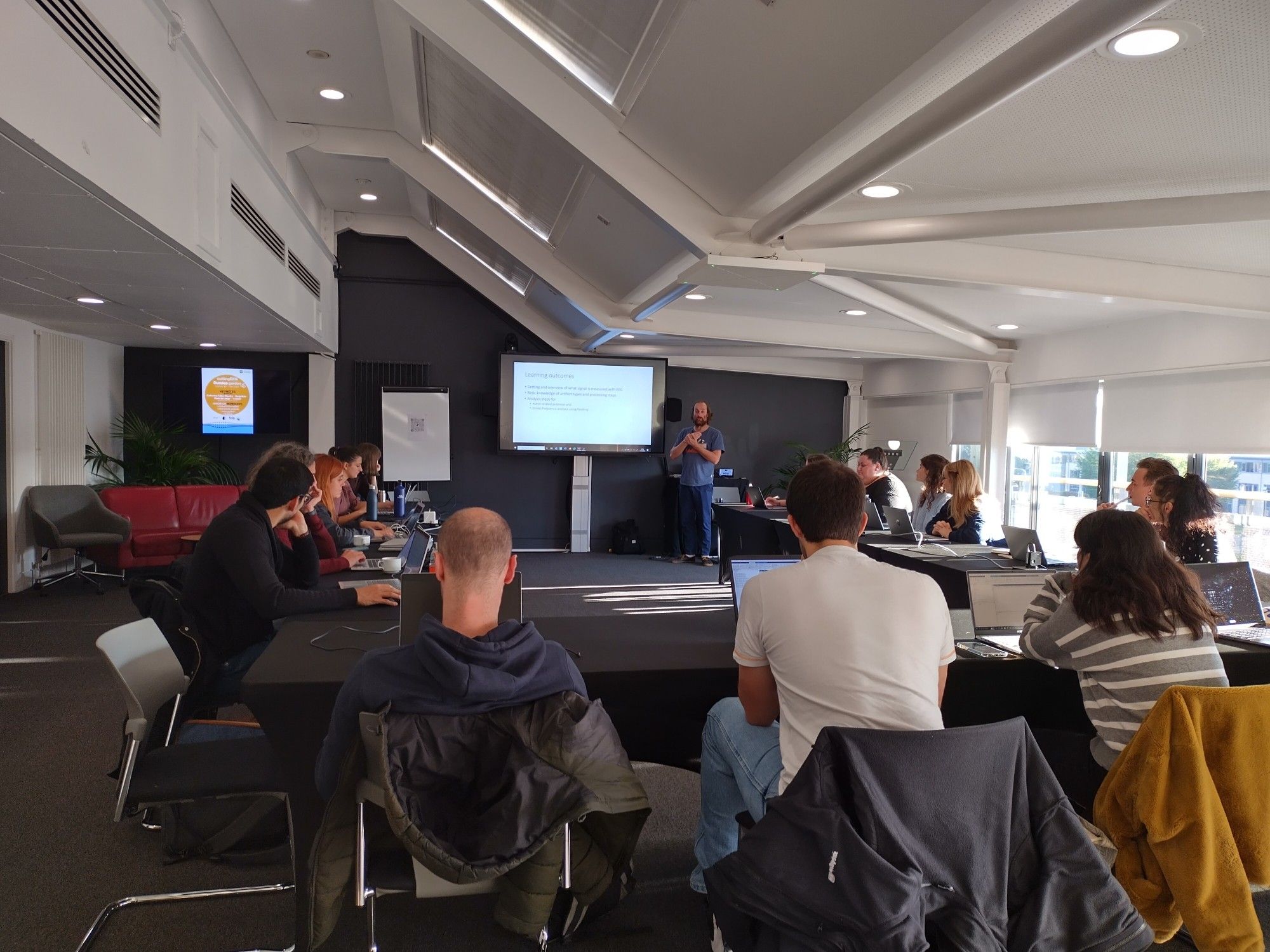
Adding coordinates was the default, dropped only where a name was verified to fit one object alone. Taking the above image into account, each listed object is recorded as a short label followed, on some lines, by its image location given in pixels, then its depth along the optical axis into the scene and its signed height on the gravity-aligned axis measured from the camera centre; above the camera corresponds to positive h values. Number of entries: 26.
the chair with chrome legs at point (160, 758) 2.17 -0.92
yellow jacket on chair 1.94 -0.83
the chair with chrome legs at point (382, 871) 1.69 -0.95
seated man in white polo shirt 1.80 -0.44
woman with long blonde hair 5.63 -0.35
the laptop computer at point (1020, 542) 4.37 -0.48
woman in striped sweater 2.18 -0.48
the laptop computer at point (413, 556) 3.84 -0.58
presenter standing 9.00 -0.37
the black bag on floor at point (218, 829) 2.56 -1.27
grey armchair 6.93 -0.84
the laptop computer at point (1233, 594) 3.07 -0.51
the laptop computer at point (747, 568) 2.71 -0.41
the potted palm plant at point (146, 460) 8.23 -0.30
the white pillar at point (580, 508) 9.85 -0.80
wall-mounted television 8.87 +0.35
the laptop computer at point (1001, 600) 3.00 -0.54
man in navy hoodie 1.67 -0.49
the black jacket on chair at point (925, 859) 1.49 -0.77
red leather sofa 7.40 -0.81
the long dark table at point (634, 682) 2.12 -0.69
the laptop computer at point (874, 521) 6.26 -0.55
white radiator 7.26 +0.18
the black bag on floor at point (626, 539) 10.01 -1.18
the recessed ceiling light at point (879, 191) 3.78 +1.20
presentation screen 9.55 +0.43
